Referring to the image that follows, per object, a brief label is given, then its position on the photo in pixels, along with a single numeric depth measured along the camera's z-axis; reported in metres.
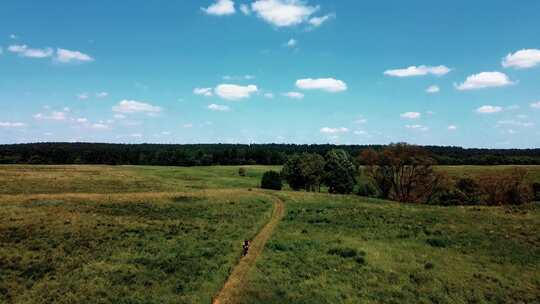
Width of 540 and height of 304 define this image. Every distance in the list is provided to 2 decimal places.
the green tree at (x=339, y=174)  77.56
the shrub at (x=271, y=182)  75.31
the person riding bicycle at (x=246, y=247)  24.78
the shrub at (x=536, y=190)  63.72
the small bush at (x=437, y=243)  27.13
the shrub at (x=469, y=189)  62.09
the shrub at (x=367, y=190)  81.17
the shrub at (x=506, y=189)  60.91
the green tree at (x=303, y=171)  77.62
